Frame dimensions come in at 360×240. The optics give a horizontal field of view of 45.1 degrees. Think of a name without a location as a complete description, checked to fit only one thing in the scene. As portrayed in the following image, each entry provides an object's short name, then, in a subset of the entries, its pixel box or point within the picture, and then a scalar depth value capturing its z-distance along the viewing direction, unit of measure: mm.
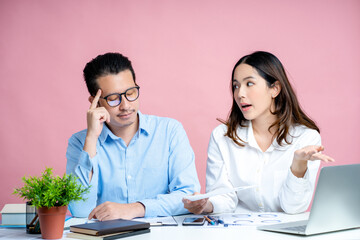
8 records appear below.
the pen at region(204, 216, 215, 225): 1899
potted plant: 1625
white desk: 1630
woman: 2535
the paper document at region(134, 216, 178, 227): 1888
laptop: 1572
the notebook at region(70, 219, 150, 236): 1609
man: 2410
